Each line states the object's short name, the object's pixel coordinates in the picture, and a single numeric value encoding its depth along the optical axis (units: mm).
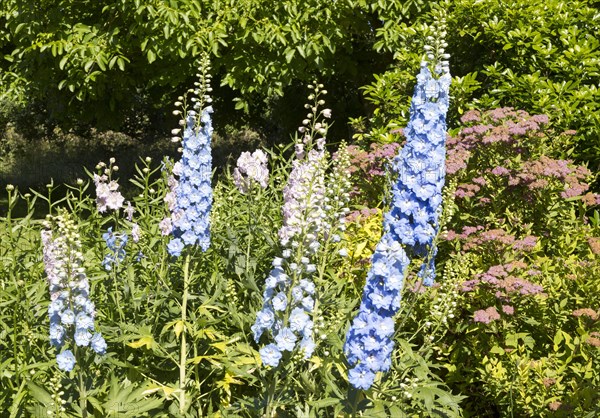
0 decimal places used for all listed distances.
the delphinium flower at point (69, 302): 2941
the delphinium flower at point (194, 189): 3795
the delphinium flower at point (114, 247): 4047
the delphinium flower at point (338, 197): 3381
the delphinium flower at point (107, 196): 4042
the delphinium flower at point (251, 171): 4391
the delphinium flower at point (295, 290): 2836
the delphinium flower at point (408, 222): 2771
